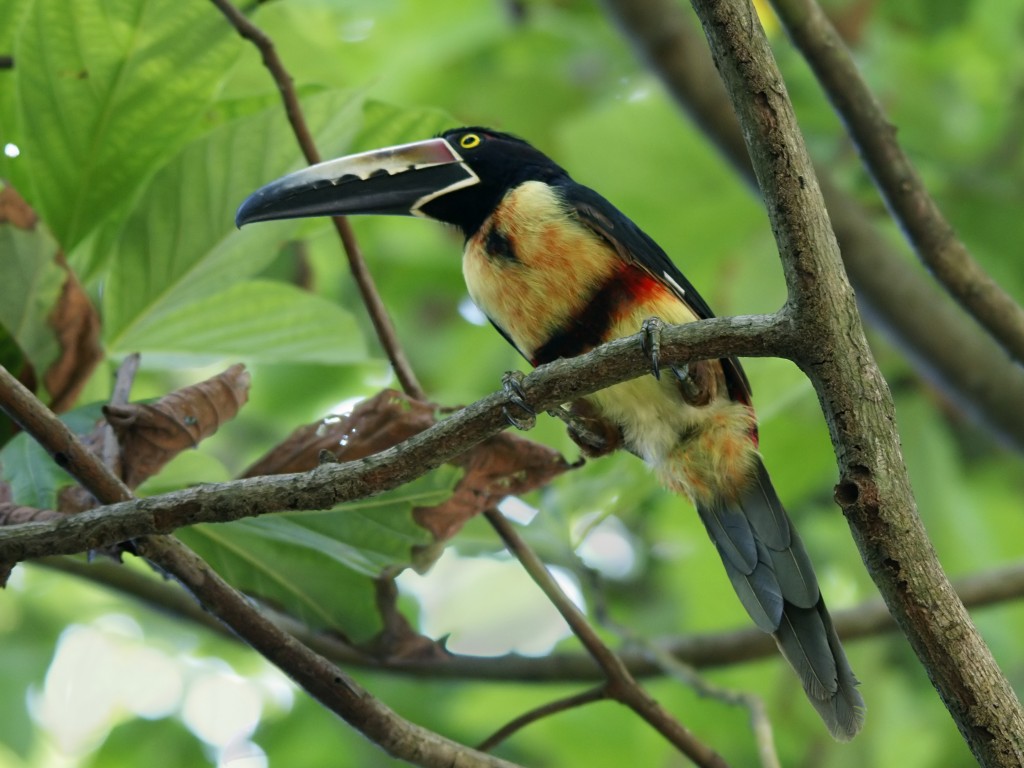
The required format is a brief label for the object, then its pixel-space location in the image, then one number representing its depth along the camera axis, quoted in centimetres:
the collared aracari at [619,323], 576
